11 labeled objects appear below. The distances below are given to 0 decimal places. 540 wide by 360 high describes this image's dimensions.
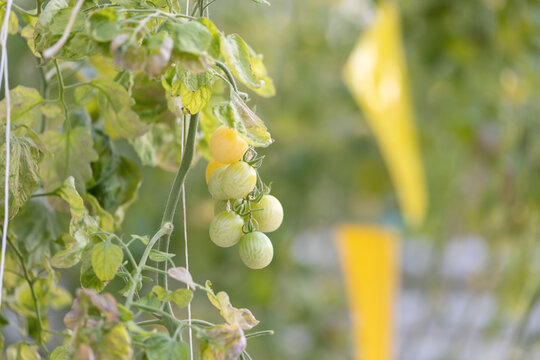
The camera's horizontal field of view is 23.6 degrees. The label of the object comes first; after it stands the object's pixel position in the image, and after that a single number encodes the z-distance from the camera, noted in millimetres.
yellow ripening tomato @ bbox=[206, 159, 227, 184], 1136
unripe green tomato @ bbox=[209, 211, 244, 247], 1072
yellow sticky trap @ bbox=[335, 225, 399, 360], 3521
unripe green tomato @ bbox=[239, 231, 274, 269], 1065
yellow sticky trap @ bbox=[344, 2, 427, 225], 2999
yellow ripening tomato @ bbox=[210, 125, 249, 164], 1073
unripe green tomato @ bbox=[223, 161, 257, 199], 1052
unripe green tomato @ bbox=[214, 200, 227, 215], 1103
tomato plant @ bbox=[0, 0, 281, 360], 982
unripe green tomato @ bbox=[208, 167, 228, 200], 1076
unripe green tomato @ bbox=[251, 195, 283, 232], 1081
